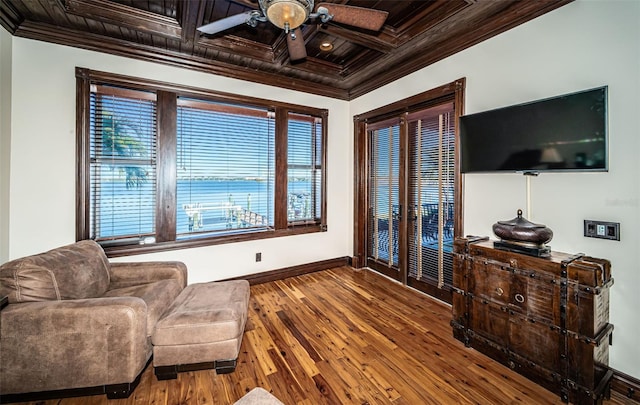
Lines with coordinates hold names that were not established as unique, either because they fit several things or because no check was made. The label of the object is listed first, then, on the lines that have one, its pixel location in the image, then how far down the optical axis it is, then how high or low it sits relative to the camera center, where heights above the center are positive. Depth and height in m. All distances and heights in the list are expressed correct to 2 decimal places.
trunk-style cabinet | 1.62 -0.81
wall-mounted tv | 1.69 +0.49
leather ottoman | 1.85 -0.98
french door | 3.00 +0.07
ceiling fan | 1.76 +1.35
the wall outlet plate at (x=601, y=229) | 1.80 -0.20
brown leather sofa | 1.56 -0.82
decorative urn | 1.91 -0.24
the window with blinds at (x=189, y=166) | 2.82 +0.46
